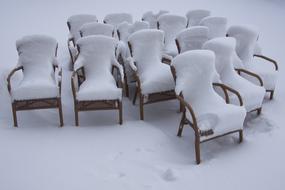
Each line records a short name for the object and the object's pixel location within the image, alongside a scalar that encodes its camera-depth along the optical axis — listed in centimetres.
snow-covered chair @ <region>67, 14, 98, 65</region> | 538
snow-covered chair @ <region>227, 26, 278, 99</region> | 428
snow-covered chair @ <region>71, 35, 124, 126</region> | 375
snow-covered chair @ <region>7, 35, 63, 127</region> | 374
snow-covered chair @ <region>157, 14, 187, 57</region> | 512
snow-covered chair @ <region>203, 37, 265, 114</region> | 372
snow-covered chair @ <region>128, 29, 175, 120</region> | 393
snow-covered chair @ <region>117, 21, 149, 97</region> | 448
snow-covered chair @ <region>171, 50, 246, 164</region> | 318
